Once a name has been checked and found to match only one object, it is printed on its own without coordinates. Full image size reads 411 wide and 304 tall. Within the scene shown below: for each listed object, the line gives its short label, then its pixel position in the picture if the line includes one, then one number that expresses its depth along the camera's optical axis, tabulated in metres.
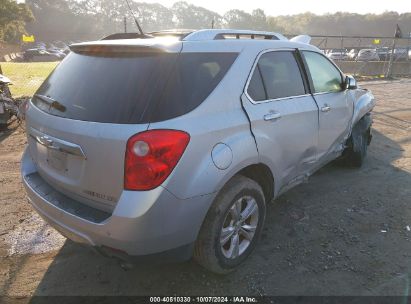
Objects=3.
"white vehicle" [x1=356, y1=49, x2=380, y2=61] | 29.53
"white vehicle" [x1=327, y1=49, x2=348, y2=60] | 33.03
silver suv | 2.29
